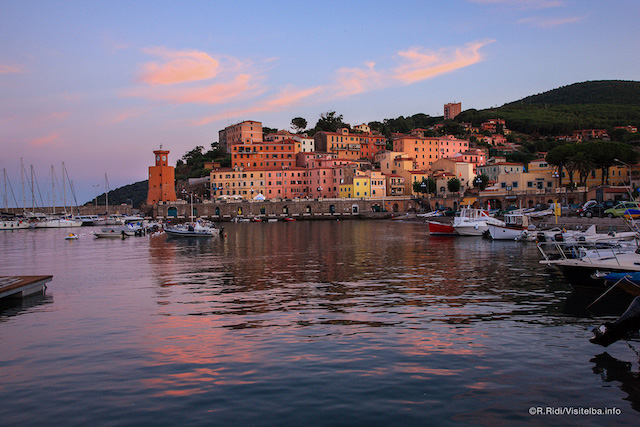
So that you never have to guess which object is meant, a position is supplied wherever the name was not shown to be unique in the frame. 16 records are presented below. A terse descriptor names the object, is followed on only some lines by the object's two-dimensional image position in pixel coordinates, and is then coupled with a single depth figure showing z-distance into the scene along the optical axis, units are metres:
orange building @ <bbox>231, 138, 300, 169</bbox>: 103.44
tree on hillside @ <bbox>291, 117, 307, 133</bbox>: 135.25
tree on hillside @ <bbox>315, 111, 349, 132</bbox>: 129.25
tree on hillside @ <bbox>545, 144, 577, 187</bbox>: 68.19
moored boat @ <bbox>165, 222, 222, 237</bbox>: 50.48
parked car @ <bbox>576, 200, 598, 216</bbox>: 48.25
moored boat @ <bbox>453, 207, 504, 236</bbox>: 45.50
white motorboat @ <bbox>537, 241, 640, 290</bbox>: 15.38
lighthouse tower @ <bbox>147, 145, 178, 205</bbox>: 96.62
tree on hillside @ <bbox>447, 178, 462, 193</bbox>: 88.12
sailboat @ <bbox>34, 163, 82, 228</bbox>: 80.81
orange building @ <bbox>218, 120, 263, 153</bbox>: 121.99
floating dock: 15.70
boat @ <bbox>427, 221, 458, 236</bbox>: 46.50
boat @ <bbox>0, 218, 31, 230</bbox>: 77.12
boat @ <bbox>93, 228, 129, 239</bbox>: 53.68
